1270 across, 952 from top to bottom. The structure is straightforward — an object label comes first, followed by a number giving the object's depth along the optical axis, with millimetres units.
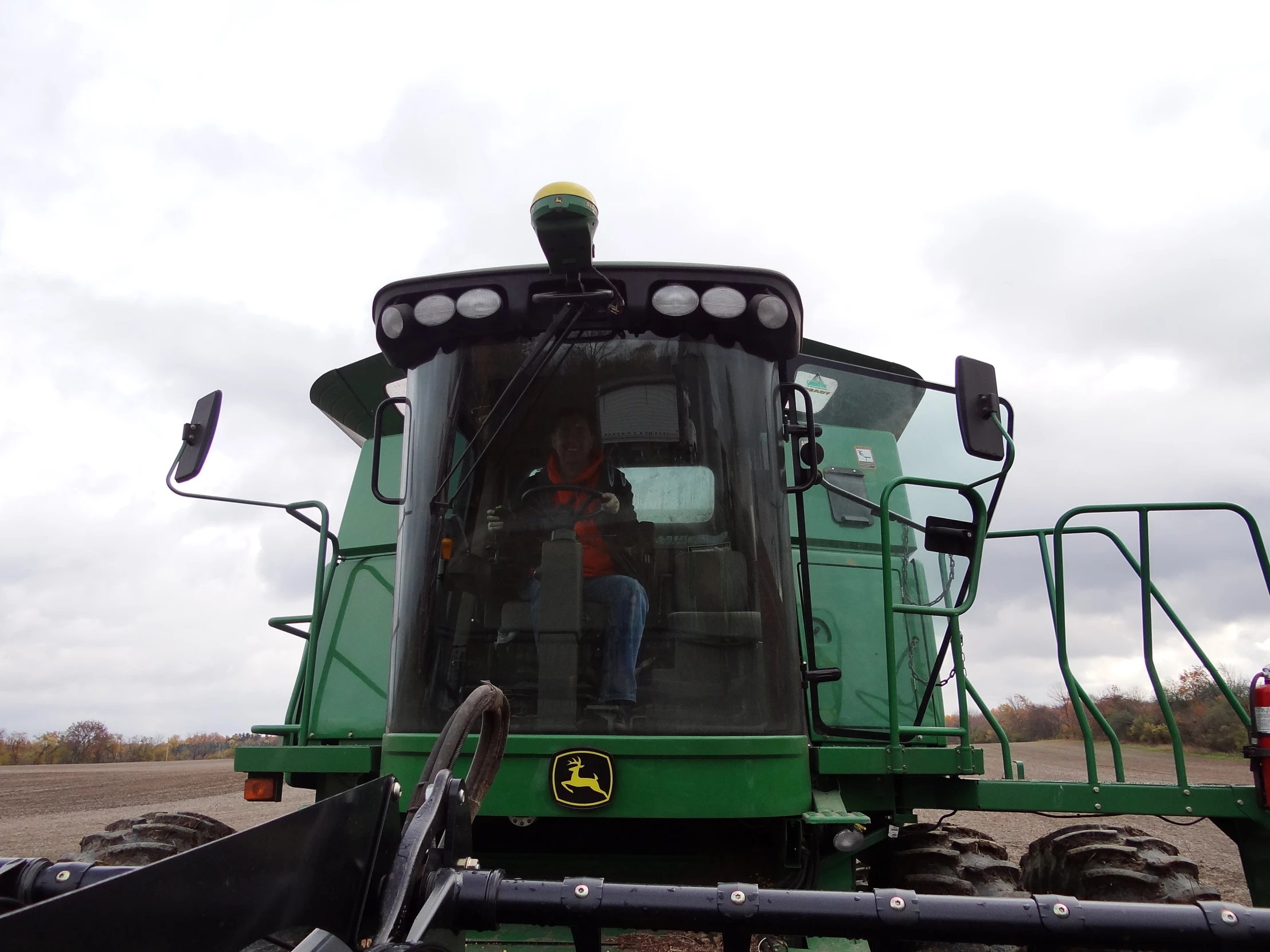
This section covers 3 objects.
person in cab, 3197
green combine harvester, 3109
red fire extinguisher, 3541
